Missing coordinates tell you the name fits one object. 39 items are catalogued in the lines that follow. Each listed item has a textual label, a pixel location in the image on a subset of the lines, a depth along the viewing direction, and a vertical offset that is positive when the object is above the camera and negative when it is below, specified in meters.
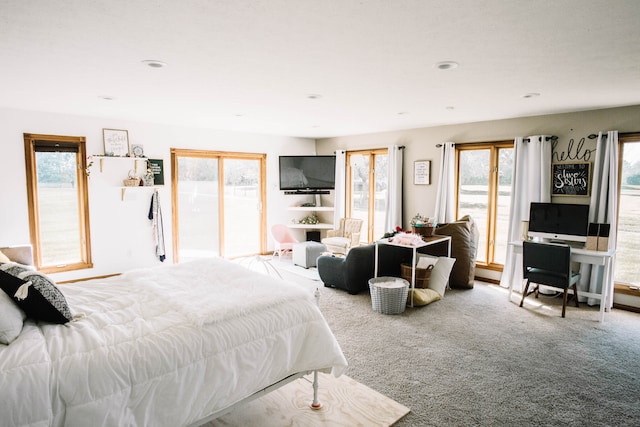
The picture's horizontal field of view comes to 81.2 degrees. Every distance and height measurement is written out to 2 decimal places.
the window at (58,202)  5.05 -0.29
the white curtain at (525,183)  4.99 +0.04
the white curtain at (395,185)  6.62 -0.01
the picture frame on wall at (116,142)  5.50 +0.60
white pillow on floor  4.95 -1.19
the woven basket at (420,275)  4.83 -1.17
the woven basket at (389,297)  4.26 -1.30
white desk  4.13 -0.88
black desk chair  4.17 -0.92
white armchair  6.71 -0.99
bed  1.57 -0.83
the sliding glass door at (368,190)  7.14 -0.11
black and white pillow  1.92 -0.60
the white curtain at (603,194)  4.45 -0.09
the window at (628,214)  4.53 -0.34
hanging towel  6.00 -0.67
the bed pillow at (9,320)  1.74 -0.67
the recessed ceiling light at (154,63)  2.79 +0.90
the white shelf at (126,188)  5.70 -0.09
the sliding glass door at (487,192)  5.59 -0.10
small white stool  6.42 -1.19
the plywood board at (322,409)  2.41 -1.53
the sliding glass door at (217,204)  6.50 -0.38
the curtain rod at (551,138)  4.96 +0.64
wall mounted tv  7.43 +0.20
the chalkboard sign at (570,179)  4.73 +0.09
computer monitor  4.57 -0.45
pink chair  7.31 -1.11
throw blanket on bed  2.19 -0.73
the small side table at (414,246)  4.53 -0.75
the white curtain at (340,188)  7.51 -0.08
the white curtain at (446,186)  5.93 -0.01
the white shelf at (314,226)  7.56 -0.86
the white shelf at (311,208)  7.66 -0.50
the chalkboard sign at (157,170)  5.99 +0.20
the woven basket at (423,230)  5.13 -0.63
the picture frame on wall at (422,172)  6.30 +0.22
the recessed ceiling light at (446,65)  2.83 +0.92
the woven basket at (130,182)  5.67 +0.00
